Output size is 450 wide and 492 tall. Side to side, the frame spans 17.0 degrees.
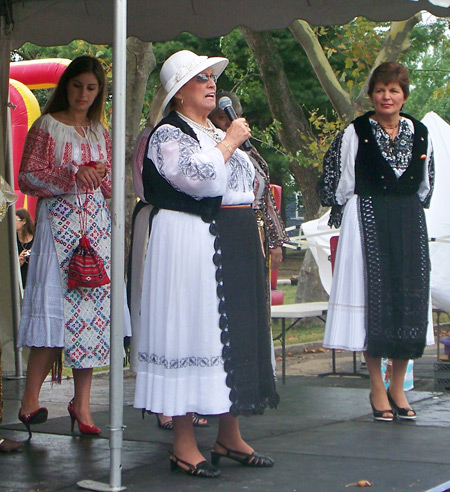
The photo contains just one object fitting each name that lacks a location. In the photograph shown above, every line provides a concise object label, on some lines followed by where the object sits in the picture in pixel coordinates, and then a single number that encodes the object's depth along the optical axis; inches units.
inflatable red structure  984.6
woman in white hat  253.2
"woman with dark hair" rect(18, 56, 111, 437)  316.9
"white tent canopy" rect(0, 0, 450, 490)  396.9
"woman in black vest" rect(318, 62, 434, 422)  344.4
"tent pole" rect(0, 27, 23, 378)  421.3
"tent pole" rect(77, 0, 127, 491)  243.6
